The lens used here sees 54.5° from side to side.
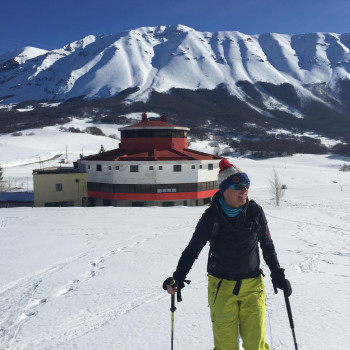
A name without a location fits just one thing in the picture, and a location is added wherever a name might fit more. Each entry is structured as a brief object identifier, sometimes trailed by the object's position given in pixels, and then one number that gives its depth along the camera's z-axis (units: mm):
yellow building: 34500
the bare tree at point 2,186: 42562
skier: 4148
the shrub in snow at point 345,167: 89938
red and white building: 36500
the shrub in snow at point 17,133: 131275
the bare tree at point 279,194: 33491
